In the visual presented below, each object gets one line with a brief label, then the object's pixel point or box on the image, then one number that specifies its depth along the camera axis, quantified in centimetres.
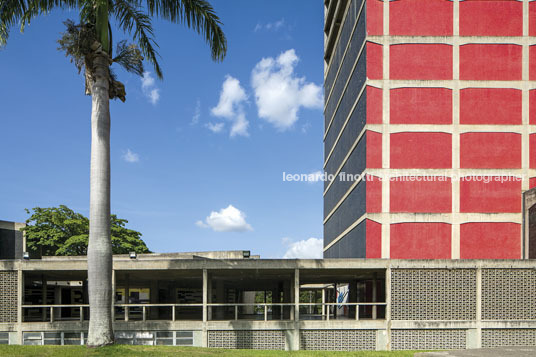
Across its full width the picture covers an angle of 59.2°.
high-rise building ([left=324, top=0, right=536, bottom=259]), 3434
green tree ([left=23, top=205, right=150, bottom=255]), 5397
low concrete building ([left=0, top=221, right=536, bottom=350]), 2195
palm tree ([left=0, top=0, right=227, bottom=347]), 1717
